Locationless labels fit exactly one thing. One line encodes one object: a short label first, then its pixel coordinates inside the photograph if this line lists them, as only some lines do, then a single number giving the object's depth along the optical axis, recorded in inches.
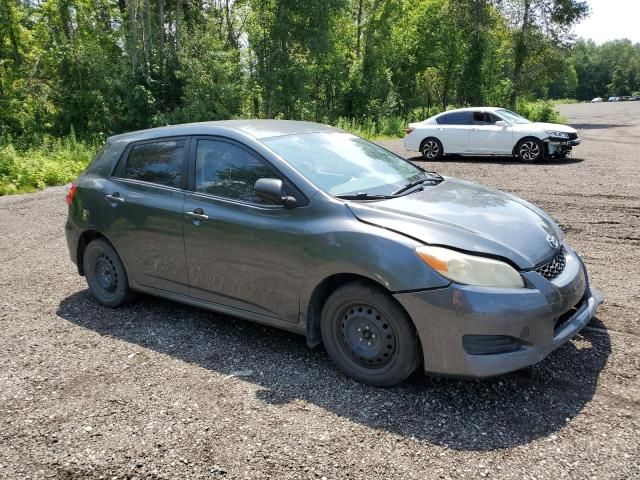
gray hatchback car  131.6
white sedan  583.8
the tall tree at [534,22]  1189.7
